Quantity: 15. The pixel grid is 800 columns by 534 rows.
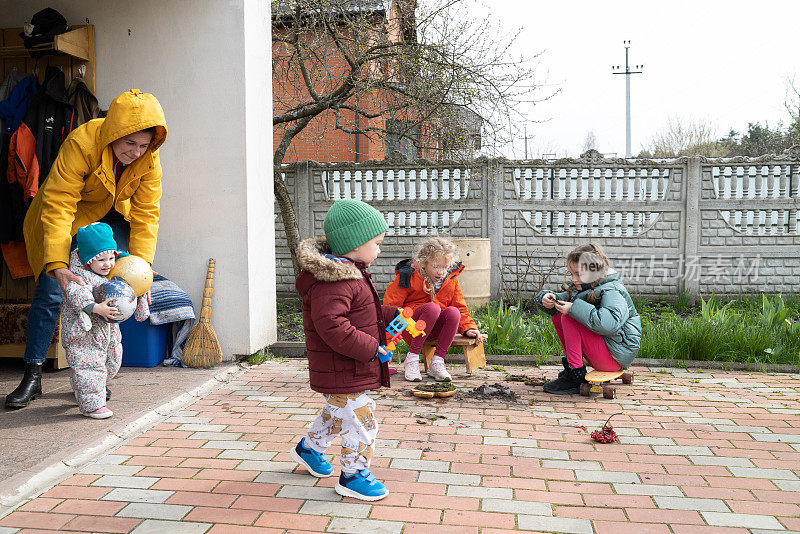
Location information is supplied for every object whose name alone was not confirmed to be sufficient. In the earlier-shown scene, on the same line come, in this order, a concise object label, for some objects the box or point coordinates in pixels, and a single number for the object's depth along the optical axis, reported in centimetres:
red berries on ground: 371
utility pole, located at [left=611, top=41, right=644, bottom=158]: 3759
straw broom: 534
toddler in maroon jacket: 284
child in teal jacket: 471
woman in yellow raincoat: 403
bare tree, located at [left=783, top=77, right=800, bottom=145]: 1953
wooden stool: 514
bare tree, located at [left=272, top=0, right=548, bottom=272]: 786
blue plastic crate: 534
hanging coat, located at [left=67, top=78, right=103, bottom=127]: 525
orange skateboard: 467
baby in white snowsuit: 383
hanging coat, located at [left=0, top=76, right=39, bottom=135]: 491
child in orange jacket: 498
